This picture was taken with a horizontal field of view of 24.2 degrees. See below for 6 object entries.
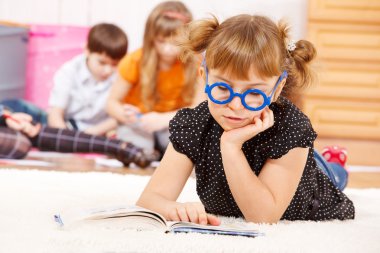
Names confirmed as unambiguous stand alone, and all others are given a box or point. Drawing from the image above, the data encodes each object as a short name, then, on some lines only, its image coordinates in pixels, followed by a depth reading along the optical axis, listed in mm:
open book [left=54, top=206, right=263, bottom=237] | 1459
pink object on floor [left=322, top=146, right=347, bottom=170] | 2317
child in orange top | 2982
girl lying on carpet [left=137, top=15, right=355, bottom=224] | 1495
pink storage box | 3974
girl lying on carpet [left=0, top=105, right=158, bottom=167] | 2866
